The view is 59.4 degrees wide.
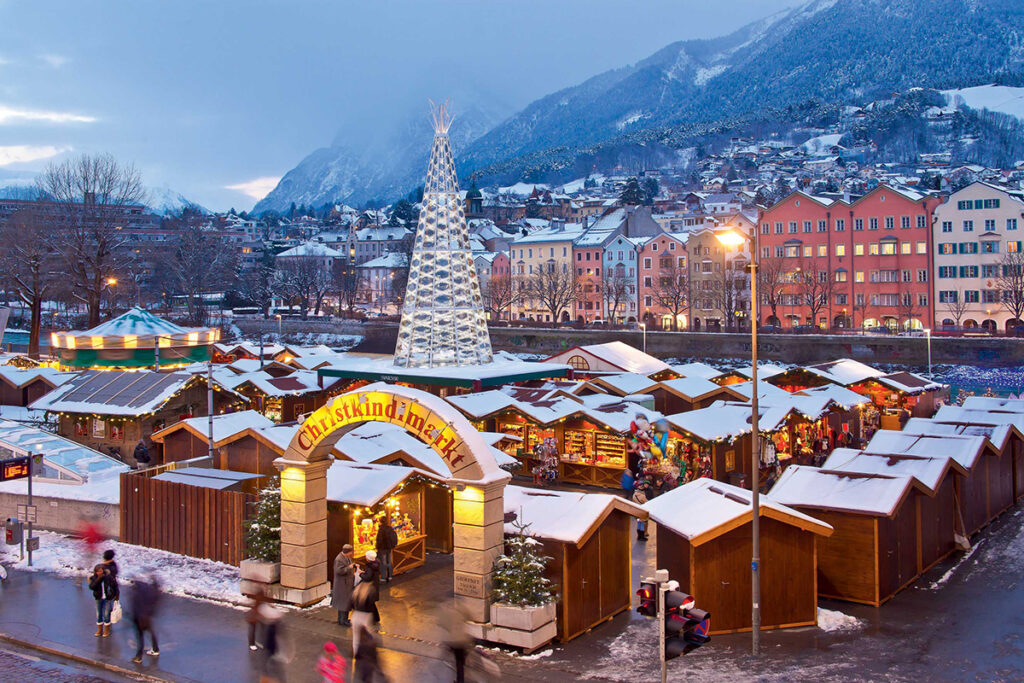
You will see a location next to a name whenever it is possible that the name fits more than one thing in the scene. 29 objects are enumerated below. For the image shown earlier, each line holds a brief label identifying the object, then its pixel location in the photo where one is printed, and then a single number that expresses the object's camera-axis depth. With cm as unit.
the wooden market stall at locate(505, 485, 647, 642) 1261
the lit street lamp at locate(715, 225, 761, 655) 1187
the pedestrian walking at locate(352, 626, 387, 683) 1060
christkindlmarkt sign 1266
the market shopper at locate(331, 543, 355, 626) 1307
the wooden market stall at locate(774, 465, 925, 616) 1405
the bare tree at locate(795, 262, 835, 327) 7306
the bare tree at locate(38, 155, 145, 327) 5019
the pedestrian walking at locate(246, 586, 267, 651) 1163
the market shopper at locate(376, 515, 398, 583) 1524
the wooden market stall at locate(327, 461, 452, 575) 1527
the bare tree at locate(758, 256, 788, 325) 7444
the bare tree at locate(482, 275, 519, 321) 9550
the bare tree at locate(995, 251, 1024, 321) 6266
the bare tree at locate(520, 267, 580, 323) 9012
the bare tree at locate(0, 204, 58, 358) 5259
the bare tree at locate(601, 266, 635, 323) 8802
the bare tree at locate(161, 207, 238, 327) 10312
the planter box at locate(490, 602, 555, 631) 1205
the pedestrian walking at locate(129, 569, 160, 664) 1201
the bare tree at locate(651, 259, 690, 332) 8156
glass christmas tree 3606
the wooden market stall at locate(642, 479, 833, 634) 1291
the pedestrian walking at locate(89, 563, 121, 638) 1281
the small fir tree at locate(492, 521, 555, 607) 1224
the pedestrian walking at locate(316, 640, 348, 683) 1088
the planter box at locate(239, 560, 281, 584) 1455
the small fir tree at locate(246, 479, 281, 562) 1467
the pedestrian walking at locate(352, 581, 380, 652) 1117
